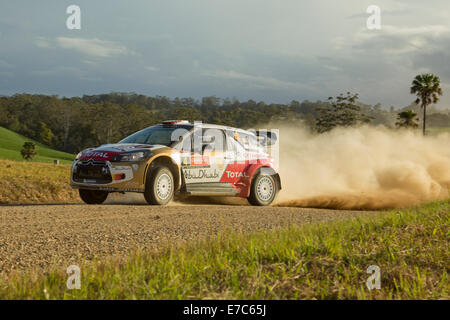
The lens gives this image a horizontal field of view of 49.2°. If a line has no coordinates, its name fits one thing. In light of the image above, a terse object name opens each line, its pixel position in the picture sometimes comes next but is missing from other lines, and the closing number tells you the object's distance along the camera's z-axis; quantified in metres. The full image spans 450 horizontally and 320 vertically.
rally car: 10.47
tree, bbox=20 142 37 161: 64.94
